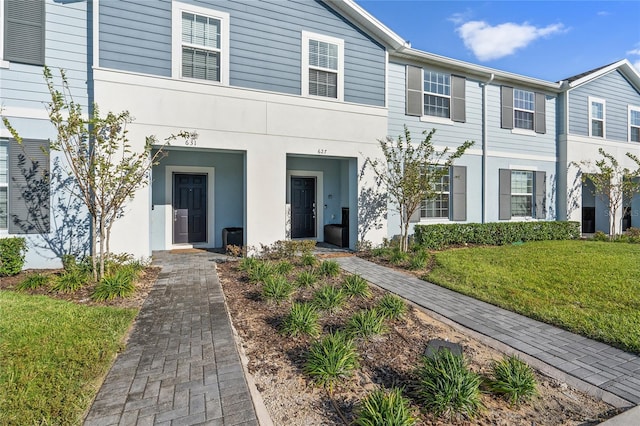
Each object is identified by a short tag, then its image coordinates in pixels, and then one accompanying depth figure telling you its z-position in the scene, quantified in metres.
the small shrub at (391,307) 4.27
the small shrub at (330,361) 2.83
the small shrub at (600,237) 11.40
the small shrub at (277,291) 4.79
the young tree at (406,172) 8.55
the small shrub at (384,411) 2.15
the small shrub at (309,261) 7.20
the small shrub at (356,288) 5.13
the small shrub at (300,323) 3.72
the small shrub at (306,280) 5.62
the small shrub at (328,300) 4.45
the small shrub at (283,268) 6.46
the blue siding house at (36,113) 6.41
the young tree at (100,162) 5.52
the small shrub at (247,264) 6.61
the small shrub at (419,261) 7.26
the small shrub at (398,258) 7.84
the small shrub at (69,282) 5.29
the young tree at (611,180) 11.98
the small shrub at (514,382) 2.62
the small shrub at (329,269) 6.38
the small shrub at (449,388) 2.43
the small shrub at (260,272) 5.82
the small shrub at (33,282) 5.43
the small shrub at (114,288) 4.95
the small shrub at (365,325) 3.65
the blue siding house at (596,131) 12.55
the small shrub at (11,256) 6.07
